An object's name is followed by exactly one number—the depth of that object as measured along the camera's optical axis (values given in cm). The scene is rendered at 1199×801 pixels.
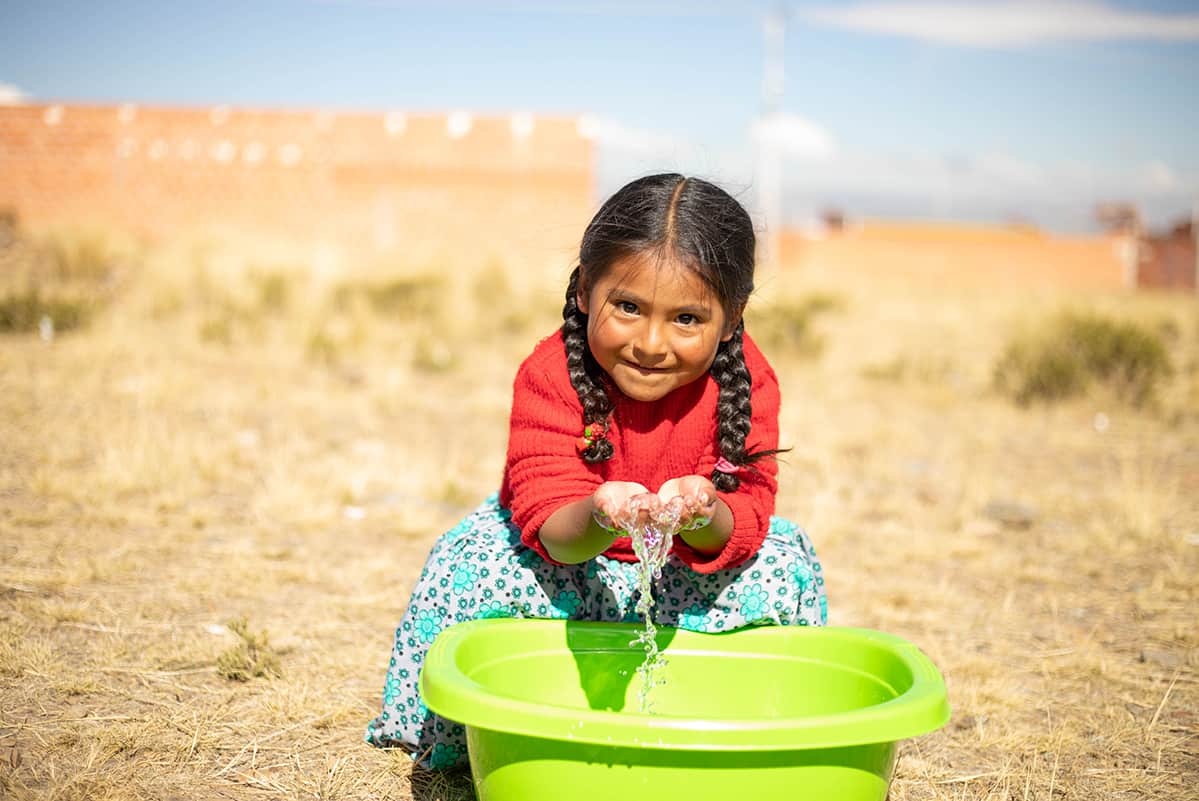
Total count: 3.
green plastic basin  161
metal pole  2375
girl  211
